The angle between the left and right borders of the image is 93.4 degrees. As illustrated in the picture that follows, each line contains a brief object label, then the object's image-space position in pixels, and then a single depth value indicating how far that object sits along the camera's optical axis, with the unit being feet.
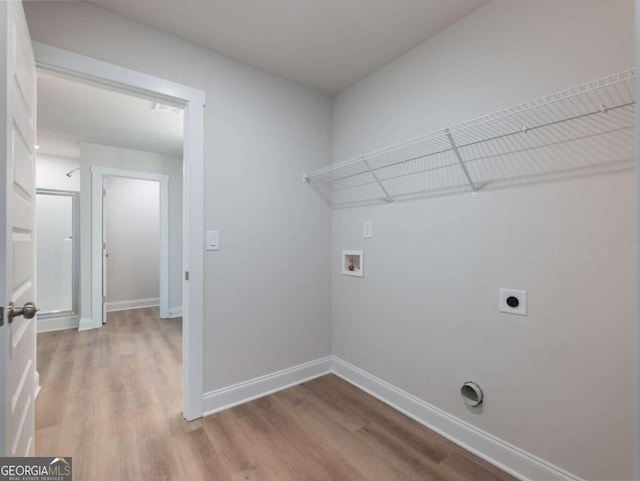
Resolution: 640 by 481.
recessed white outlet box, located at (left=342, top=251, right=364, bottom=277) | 7.79
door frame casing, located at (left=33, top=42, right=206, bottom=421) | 6.22
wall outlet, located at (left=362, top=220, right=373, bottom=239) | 7.50
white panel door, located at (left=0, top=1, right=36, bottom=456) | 2.92
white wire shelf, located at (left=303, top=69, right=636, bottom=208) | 4.01
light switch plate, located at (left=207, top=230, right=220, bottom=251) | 6.54
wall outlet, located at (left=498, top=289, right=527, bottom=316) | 4.81
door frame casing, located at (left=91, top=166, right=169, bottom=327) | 13.07
